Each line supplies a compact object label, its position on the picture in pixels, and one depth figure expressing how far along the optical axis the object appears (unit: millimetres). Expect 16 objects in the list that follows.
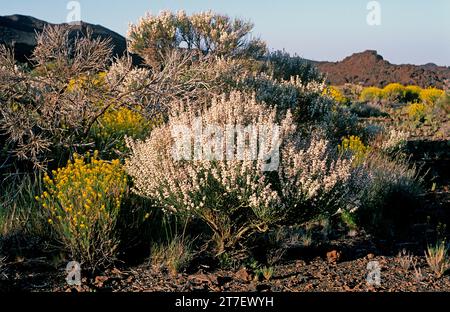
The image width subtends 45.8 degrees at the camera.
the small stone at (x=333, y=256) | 5133
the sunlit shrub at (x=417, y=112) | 15144
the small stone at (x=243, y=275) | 4668
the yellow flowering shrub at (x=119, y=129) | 7227
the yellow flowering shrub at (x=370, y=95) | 22009
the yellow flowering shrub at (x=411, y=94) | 23070
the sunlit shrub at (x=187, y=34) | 14625
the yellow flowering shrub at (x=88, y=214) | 4684
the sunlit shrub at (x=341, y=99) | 16633
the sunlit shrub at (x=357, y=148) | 7979
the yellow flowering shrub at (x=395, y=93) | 22531
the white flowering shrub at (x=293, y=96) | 8539
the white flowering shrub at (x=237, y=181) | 4426
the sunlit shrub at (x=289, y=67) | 13188
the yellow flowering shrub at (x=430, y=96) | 19134
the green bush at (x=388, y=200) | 6469
